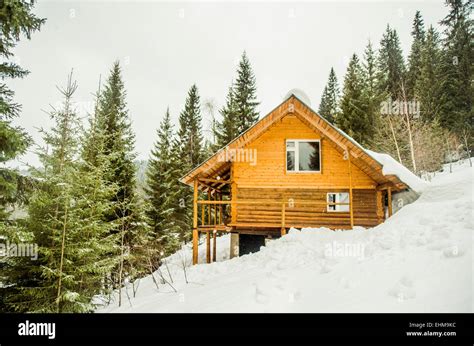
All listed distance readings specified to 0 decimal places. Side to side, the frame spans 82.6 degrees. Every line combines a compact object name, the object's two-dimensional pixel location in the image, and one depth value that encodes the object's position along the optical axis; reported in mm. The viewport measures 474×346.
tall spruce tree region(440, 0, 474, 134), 26541
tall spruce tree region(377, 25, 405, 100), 30641
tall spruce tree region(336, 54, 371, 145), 27016
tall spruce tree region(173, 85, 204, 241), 24578
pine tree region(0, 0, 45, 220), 6305
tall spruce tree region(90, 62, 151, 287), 15861
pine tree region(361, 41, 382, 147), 26688
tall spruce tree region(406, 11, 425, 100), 33125
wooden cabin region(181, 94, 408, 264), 12760
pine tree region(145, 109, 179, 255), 21672
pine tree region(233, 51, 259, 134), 28391
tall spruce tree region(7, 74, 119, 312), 8711
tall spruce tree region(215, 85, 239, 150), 26609
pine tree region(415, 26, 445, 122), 28156
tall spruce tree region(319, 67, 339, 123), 41394
